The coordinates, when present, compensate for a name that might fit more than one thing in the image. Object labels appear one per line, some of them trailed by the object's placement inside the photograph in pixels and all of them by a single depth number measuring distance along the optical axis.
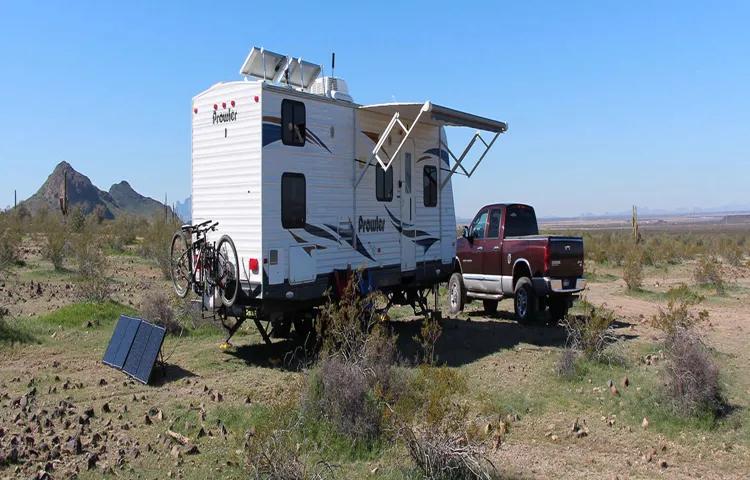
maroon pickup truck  12.07
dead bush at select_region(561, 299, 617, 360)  8.98
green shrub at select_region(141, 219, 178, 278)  20.08
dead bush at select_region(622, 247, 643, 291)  18.26
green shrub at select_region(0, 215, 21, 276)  17.88
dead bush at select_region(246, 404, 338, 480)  4.87
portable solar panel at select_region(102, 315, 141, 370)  8.86
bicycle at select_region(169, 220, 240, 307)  9.13
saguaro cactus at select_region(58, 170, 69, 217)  35.75
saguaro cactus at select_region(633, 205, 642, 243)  35.38
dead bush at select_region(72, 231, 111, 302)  13.48
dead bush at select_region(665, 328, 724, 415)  6.94
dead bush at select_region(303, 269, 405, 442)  6.21
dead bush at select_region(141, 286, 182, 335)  10.98
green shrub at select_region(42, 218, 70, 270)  20.00
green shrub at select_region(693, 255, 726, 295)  18.23
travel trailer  8.96
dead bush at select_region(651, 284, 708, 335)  8.20
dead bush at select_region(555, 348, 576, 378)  8.44
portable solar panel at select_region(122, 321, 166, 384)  8.38
